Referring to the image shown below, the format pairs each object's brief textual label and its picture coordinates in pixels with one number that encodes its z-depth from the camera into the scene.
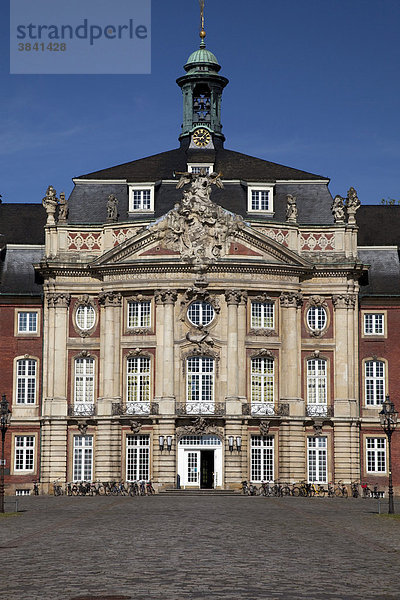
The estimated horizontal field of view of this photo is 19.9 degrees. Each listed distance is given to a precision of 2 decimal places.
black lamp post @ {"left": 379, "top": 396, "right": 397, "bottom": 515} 51.56
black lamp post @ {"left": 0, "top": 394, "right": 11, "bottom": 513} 50.19
